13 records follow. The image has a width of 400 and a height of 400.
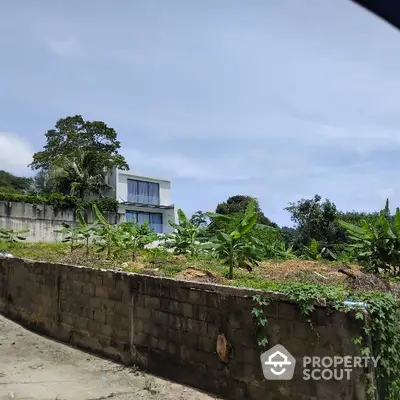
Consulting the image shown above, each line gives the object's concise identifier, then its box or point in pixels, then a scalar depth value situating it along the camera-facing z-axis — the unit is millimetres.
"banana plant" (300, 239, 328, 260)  10588
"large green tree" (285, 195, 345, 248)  28703
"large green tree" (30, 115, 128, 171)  35500
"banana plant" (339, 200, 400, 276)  6930
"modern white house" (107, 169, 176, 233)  35062
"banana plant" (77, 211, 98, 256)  10156
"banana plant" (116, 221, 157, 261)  9828
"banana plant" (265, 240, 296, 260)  10777
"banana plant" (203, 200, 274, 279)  6582
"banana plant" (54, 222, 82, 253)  10889
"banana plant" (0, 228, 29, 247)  14481
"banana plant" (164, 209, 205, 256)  10133
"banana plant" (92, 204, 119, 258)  9578
